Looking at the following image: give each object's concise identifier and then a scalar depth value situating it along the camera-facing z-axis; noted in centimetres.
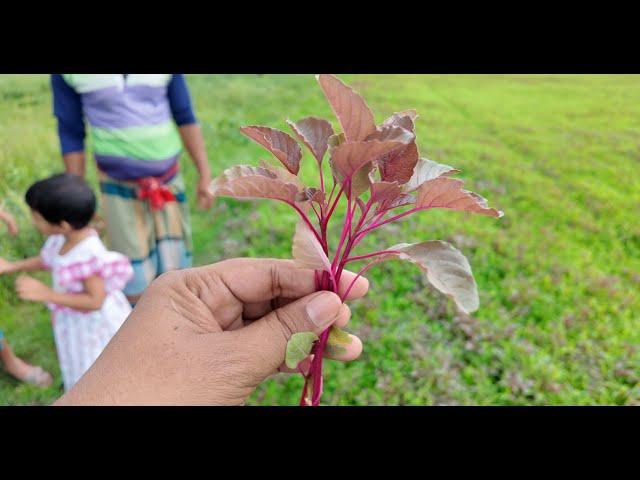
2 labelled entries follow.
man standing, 226
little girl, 205
